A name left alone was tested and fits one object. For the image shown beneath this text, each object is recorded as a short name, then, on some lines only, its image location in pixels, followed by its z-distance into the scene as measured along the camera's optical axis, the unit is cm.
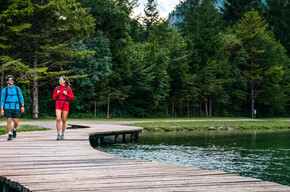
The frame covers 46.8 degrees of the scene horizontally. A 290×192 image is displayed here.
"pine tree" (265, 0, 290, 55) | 6222
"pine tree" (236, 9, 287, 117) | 4591
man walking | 1019
